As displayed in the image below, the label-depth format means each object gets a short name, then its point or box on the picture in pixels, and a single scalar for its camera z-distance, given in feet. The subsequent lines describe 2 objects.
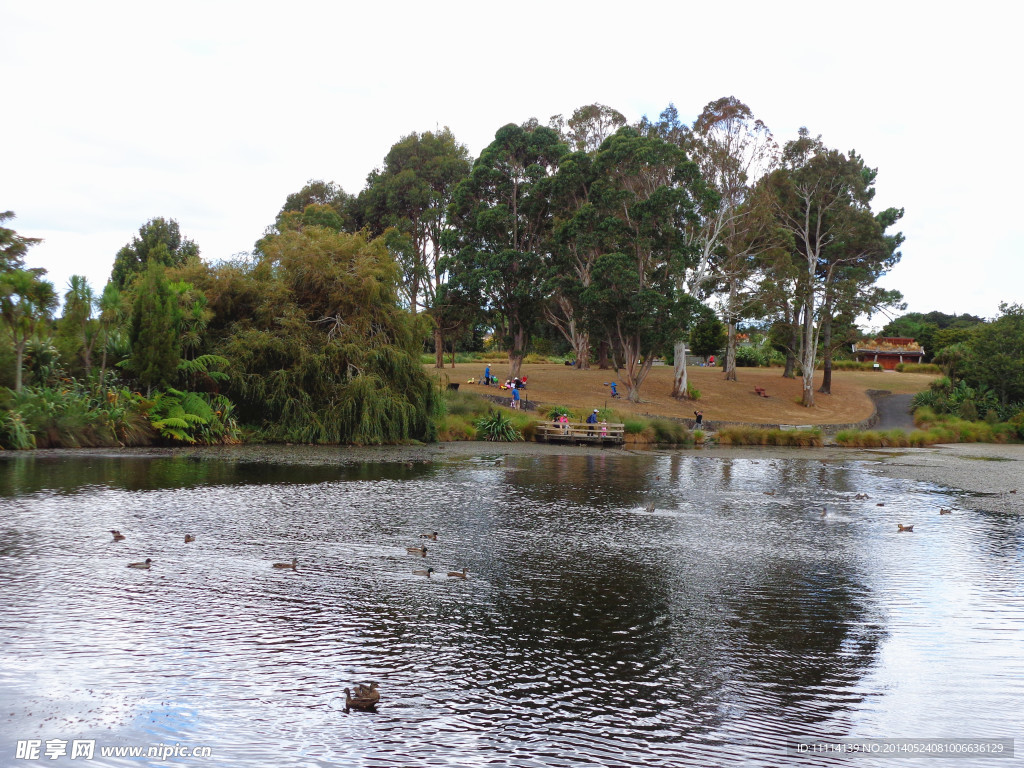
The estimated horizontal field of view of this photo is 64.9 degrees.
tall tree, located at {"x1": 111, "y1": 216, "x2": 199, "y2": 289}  214.69
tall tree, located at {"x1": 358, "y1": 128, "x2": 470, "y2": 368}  210.96
